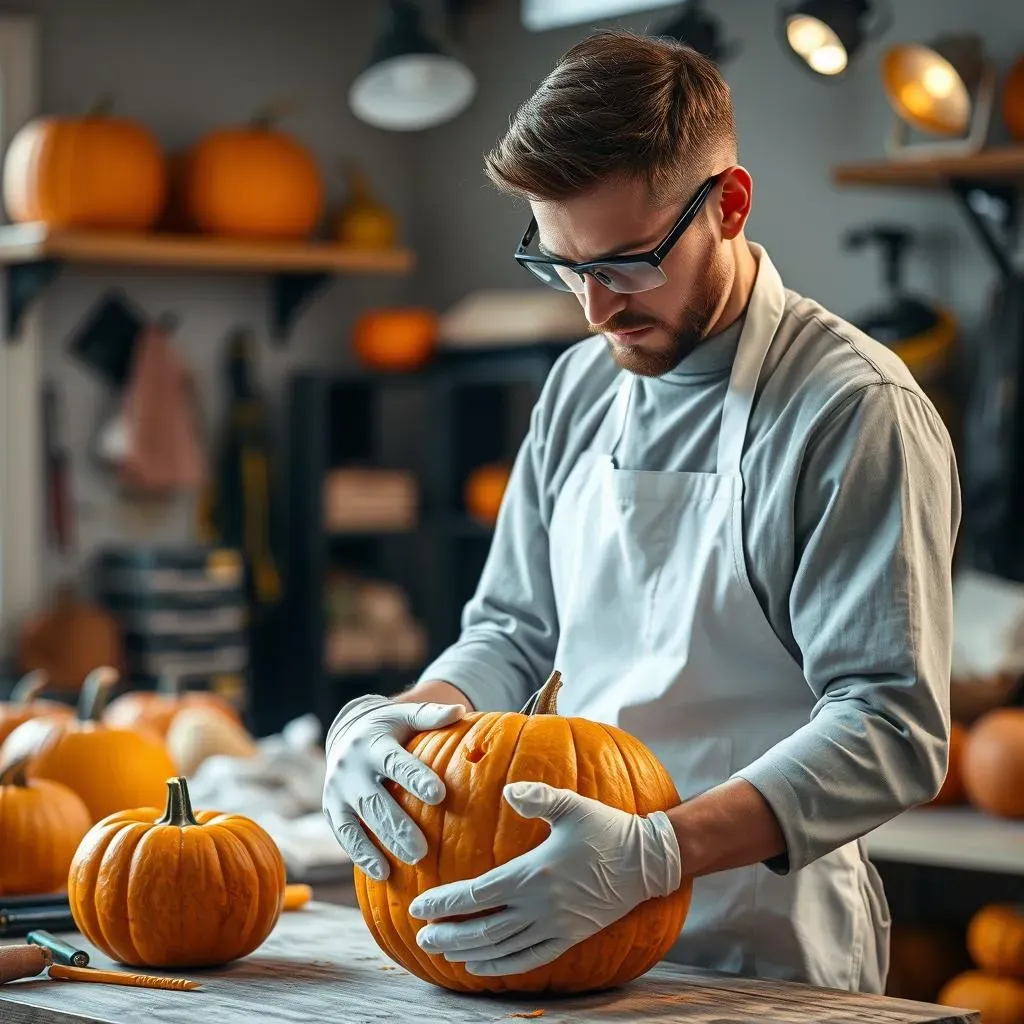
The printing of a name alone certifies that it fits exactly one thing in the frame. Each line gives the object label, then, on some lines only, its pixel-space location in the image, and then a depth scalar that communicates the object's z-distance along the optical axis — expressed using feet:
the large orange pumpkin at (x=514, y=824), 4.82
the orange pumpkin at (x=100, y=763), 7.06
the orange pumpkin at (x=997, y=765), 10.55
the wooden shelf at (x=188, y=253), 14.89
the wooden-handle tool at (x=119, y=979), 5.07
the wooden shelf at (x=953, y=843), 9.72
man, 4.91
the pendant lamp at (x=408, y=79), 13.99
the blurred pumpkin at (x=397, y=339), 17.13
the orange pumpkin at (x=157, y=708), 9.10
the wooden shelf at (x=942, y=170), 12.29
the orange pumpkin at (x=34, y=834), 6.29
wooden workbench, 4.67
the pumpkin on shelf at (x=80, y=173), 14.80
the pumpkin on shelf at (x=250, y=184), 15.75
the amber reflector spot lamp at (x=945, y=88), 12.33
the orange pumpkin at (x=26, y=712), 7.95
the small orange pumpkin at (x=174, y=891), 5.27
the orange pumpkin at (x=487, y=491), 16.22
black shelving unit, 16.94
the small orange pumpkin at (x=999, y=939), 10.13
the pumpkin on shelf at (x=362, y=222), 17.10
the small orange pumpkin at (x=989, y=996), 9.93
